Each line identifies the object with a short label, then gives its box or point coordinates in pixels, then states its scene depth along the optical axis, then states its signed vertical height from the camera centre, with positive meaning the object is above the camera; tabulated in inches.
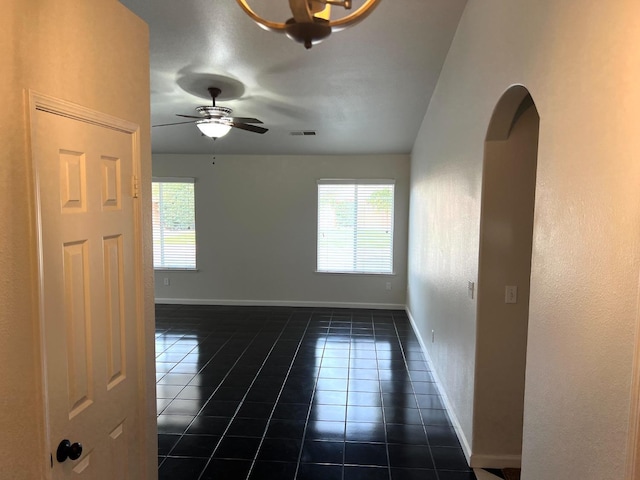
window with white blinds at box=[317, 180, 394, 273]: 275.1 -10.8
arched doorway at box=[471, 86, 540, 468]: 99.2 -18.1
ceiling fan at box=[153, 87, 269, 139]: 165.0 +33.3
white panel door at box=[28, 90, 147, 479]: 49.4 -3.3
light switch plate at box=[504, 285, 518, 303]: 103.0 -19.6
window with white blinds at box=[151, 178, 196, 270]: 284.8 -10.7
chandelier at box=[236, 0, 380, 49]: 40.5 +18.7
